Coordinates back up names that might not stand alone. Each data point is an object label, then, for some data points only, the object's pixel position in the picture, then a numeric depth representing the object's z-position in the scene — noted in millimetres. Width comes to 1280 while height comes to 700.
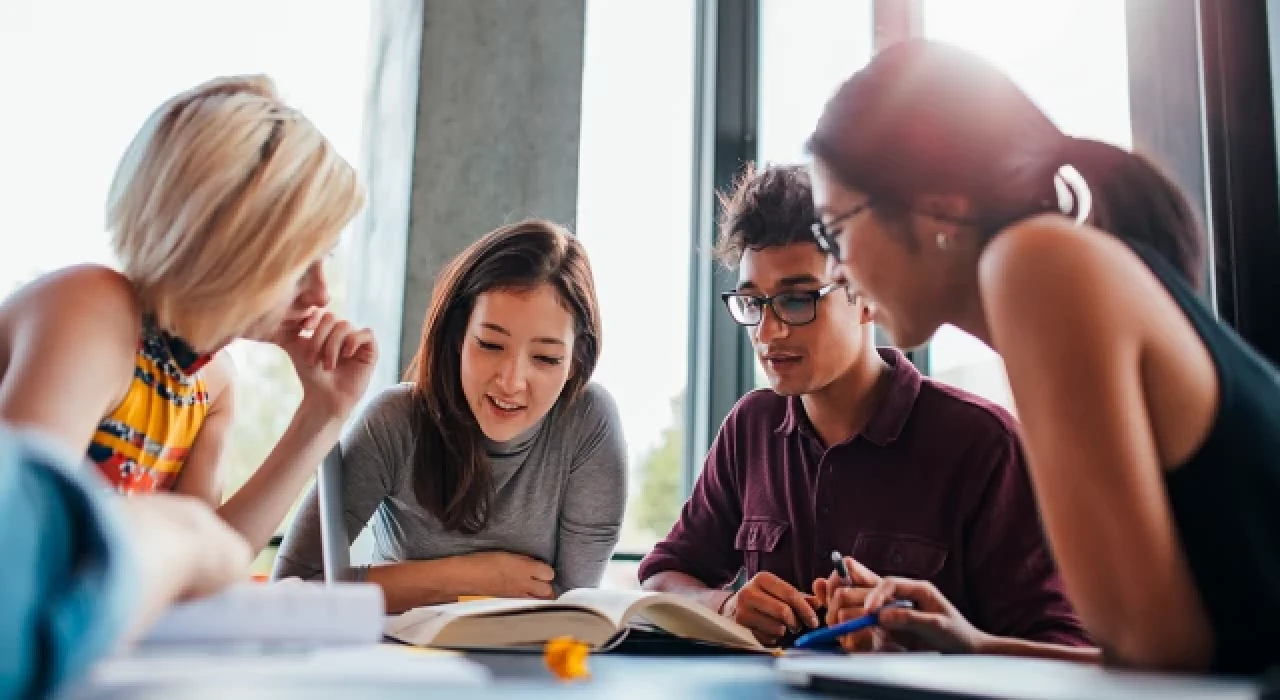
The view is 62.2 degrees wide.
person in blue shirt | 456
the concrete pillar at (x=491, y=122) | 3133
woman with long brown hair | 1777
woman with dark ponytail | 825
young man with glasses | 1457
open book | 1062
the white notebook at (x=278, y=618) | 839
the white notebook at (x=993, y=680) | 682
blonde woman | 1085
